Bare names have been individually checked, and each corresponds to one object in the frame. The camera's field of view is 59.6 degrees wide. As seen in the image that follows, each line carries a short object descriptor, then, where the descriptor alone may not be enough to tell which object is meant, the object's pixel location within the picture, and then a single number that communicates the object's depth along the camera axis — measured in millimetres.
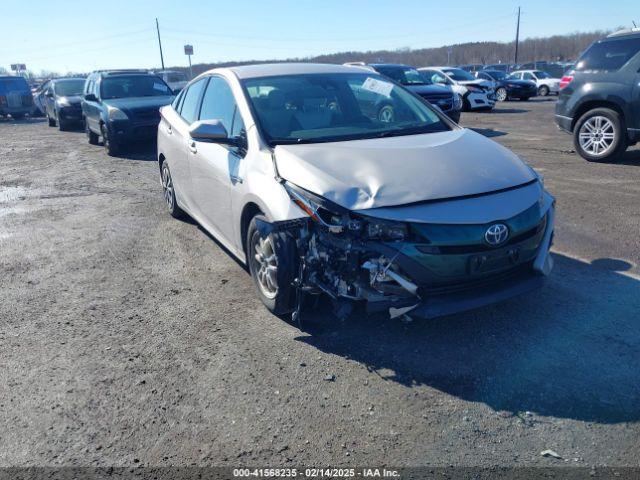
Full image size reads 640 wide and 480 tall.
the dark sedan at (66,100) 18500
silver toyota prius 3406
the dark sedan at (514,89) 28531
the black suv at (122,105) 12117
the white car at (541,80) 32031
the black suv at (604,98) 8727
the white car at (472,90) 20469
